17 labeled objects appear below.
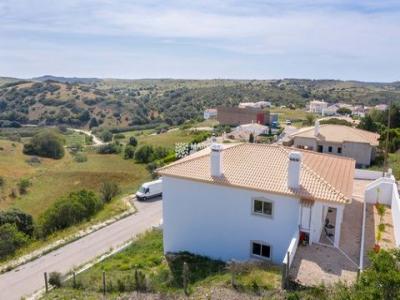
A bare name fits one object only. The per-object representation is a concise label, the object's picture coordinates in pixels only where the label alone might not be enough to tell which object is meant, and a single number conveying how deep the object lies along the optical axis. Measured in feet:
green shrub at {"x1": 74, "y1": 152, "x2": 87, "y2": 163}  234.46
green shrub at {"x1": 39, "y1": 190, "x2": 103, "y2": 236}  108.68
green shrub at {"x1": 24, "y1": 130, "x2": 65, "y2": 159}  272.72
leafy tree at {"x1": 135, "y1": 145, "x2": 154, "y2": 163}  209.67
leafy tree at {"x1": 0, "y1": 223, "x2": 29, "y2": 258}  92.12
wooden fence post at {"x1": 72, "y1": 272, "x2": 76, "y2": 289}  62.29
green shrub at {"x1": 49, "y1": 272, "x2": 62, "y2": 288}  64.24
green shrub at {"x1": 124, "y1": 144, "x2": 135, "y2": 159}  228.45
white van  123.13
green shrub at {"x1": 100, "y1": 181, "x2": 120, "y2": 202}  135.54
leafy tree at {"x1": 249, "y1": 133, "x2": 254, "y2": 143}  206.16
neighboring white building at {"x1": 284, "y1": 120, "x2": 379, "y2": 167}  136.87
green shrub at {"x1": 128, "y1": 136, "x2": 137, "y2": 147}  260.31
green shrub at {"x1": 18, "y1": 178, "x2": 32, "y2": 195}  167.91
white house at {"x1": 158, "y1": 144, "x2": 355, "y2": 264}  59.67
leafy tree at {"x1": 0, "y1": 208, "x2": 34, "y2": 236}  108.17
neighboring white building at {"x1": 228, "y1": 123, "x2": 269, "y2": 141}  214.90
